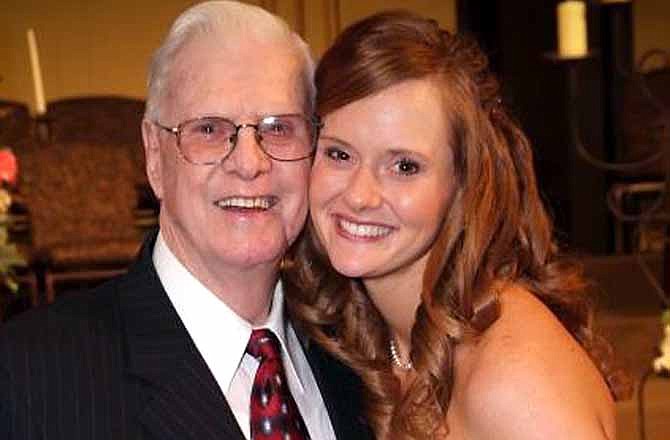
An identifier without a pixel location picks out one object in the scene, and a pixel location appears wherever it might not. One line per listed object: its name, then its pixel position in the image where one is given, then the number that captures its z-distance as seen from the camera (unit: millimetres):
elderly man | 1813
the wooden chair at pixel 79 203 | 6379
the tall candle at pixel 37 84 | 6035
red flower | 3440
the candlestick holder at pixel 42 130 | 6121
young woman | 1922
